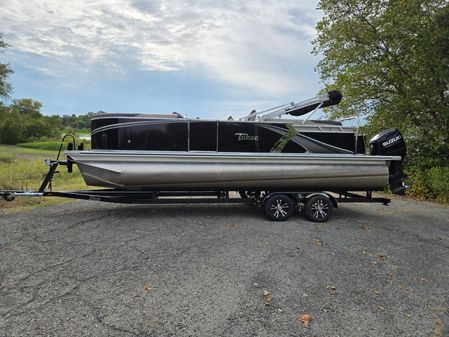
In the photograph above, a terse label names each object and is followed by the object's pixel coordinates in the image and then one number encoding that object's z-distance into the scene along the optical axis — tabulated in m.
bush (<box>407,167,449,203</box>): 10.16
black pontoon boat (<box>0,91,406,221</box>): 6.61
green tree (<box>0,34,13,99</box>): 18.98
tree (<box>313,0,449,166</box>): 10.18
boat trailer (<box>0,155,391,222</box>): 6.71
